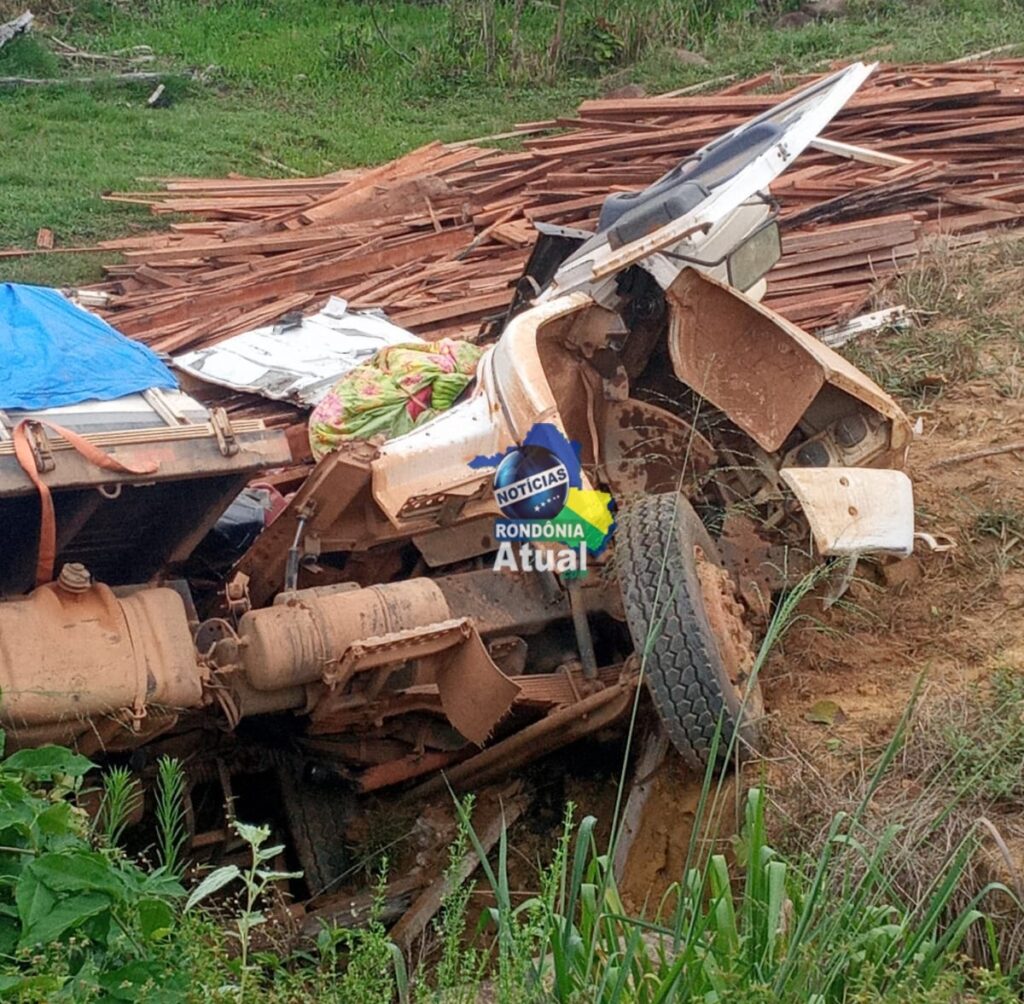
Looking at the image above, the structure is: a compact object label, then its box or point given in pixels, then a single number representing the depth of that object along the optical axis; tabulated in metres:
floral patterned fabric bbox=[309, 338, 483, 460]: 6.52
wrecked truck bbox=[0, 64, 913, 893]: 4.80
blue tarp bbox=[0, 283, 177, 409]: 4.99
